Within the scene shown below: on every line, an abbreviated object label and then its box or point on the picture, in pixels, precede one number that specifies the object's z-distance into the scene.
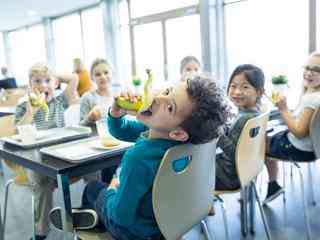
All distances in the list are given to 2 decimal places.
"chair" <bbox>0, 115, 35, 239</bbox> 1.93
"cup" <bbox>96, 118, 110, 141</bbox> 1.50
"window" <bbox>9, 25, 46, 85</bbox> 10.90
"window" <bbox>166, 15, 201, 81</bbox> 6.11
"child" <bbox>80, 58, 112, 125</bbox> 2.46
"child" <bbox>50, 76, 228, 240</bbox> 1.04
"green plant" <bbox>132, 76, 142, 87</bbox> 2.14
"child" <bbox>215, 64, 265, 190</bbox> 1.62
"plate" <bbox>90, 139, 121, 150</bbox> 1.46
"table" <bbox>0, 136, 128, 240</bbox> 1.24
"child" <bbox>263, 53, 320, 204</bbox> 1.90
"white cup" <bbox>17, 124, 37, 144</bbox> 1.60
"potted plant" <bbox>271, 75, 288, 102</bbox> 2.07
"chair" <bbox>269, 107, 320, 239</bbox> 1.85
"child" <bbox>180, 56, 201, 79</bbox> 3.09
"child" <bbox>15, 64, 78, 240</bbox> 1.93
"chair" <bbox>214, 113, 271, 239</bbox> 1.53
